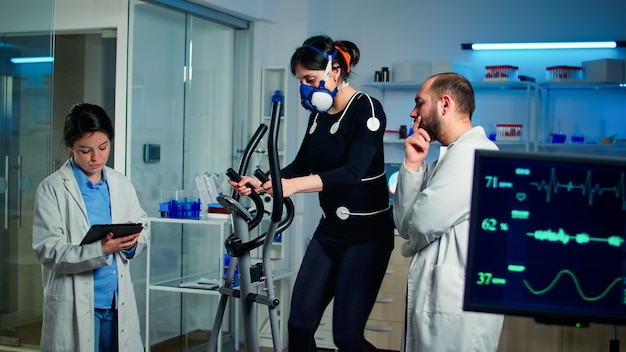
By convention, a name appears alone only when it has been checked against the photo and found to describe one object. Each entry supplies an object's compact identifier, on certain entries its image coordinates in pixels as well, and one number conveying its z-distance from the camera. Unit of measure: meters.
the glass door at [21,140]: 3.85
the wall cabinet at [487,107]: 5.36
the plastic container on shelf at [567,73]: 5.20
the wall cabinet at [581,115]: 5.22
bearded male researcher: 2.34
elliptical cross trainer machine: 2.62
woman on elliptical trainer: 2.73
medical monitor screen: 1.41
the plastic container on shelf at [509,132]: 5.32
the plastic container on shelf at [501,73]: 5.29
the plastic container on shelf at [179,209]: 4.65
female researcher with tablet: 2.71
